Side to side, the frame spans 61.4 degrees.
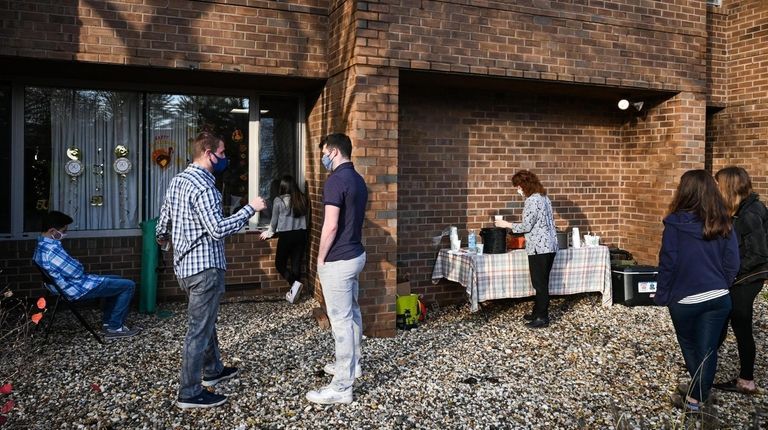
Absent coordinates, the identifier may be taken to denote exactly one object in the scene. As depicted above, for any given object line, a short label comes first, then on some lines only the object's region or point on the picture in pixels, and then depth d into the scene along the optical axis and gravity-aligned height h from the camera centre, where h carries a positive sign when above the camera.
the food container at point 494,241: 7.71 -0.49
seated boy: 6.12 -0.82
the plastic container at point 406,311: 7.01 -1.22
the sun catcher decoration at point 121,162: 7.88 +0.43
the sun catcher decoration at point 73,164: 7.66 +0.39
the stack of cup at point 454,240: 7.95 -0.50
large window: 7.54 +0.60
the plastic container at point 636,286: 8.23 -1.09
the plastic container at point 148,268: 7.48 -0.82
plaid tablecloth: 7.44 -0.88
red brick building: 6.64 +1.13
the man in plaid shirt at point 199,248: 4.46 -0.35
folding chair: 6.12 -0.96
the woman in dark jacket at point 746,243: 4.98 -0.32
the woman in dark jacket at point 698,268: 4.39 -0.47
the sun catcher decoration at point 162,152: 8.06 +0.58
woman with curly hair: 7.14 -0.39
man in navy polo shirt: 4.67 -0.45
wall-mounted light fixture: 8.74 +1.32
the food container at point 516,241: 8.11 -0.52
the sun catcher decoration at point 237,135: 8.32 +0.81
